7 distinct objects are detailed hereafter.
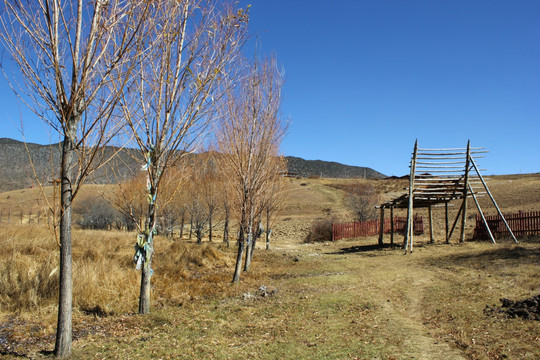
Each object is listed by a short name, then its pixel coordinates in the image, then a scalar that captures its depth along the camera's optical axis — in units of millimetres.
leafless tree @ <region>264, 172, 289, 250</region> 15176
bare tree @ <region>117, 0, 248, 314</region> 6059
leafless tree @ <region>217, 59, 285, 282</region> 10281
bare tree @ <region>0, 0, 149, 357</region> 4066
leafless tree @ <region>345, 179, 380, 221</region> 33500
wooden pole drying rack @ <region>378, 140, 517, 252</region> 15781
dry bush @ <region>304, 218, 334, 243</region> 28525
